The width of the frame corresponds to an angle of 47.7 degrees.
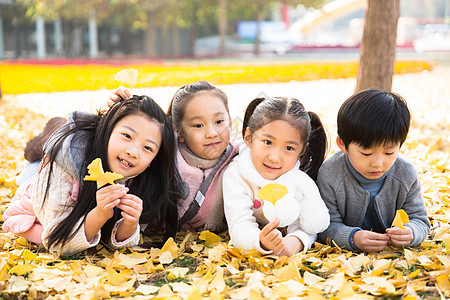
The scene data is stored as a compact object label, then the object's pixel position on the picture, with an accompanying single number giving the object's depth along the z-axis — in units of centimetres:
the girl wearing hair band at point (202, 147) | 277
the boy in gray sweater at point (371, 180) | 247
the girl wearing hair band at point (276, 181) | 248
